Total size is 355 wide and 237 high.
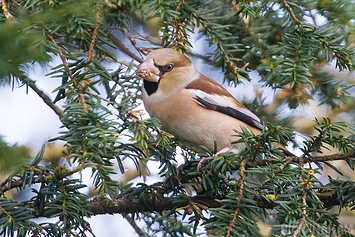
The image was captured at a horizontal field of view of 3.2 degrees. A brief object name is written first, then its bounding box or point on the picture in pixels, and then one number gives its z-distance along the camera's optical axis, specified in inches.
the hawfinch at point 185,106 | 265.5
